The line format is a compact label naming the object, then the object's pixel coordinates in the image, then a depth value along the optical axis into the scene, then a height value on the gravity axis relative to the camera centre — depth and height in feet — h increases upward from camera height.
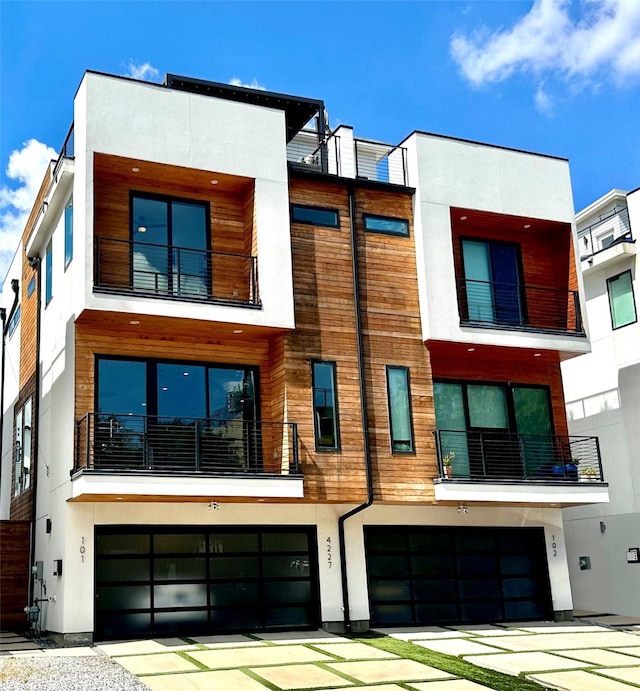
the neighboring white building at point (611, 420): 70.85 +9.75
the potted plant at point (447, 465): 59.21 +5.30
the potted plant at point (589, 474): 63.41 +4.51
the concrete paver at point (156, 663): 42.03 -4.94
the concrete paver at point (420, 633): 54.81 -5.36
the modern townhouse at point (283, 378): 52.90 +11.44
